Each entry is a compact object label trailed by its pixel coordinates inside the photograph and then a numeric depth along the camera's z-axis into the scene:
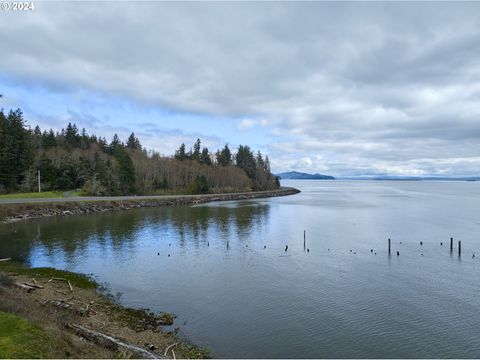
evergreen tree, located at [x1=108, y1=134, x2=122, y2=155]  124.36
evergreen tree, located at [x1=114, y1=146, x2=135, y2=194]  98.44
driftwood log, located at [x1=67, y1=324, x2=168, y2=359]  14.04
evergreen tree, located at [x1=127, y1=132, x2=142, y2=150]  154.38
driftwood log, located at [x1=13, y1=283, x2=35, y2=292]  21.64
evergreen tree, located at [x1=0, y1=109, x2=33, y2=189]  77.69
